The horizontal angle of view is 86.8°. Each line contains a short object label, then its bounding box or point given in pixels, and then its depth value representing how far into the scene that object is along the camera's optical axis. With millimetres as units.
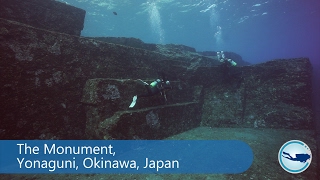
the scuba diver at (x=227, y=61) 7807
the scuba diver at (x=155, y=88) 5254
